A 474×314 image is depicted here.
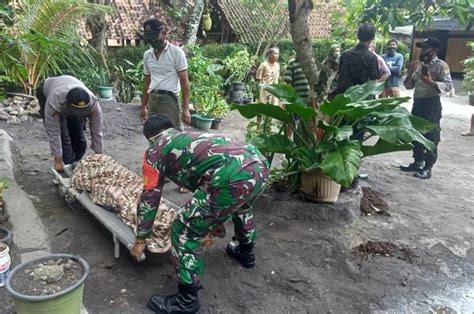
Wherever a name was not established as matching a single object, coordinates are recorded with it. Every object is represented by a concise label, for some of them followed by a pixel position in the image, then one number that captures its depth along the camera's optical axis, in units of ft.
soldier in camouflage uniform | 7.93
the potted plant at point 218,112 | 26.96
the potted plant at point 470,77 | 35.60
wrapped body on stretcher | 9.82
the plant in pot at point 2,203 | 11.21
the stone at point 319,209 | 12.95
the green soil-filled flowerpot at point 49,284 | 6.93
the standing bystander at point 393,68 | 26.89
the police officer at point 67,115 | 12.79
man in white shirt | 13.78
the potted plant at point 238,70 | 35.91
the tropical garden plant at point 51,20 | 21.82
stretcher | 9.80
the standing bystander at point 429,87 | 17.17
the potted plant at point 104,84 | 29.91
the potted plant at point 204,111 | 26.06
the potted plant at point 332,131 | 11.73
